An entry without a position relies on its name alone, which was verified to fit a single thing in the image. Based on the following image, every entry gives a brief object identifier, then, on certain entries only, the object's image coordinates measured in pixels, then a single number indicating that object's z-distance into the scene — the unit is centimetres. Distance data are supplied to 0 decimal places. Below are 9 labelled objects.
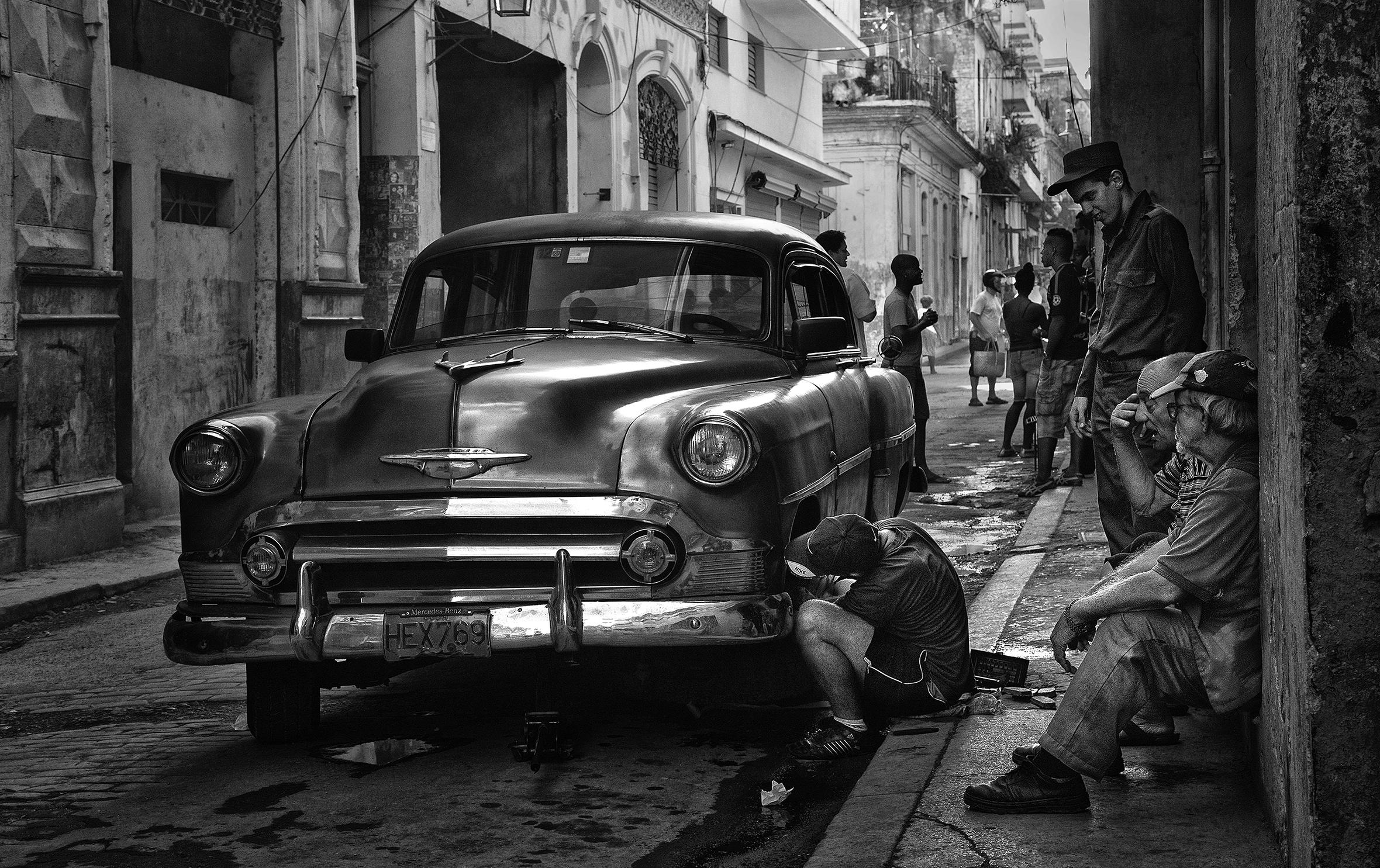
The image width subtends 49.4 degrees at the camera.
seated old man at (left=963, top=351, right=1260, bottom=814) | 341
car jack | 431
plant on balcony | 4822
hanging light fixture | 1451
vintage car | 421
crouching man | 428
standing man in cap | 562
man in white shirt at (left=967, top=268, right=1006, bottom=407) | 1845
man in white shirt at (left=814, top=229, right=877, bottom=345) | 1123
